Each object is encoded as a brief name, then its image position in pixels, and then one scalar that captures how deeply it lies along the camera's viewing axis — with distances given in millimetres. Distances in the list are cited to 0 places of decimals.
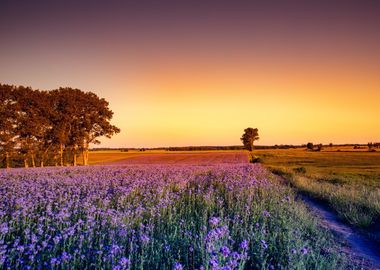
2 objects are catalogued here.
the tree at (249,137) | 92750
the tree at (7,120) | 27256
